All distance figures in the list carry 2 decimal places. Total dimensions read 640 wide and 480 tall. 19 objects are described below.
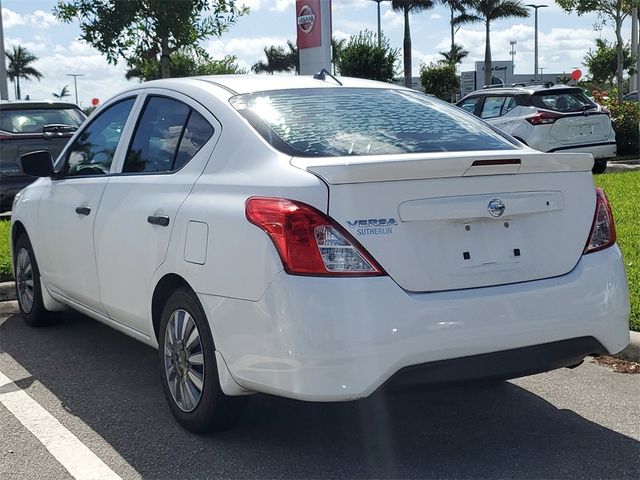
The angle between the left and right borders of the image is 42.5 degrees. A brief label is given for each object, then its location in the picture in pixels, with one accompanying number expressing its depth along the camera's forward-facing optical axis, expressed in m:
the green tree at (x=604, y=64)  48.94
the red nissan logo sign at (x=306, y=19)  12.00
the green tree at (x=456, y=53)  67.94
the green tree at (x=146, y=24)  13.23
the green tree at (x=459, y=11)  48.74
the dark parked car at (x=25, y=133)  10.99
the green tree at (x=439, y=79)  37.41
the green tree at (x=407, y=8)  41.62
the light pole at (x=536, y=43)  61.91
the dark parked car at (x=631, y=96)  36.12
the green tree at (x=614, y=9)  23.45
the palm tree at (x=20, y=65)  82.69
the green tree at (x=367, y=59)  31.28
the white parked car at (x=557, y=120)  13.66
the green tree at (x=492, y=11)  48.56
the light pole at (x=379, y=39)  32.05
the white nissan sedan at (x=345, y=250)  3.07
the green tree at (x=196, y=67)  33.15
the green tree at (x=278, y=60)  66.31
